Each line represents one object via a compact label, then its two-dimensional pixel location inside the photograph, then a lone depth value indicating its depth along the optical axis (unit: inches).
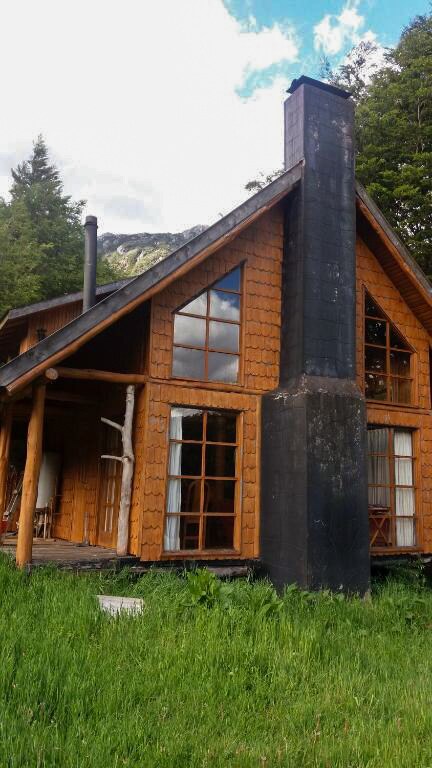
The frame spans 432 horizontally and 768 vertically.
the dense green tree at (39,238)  1035.9
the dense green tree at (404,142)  875.4
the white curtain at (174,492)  352.5
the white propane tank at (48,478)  536.1
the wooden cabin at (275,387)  348.8
